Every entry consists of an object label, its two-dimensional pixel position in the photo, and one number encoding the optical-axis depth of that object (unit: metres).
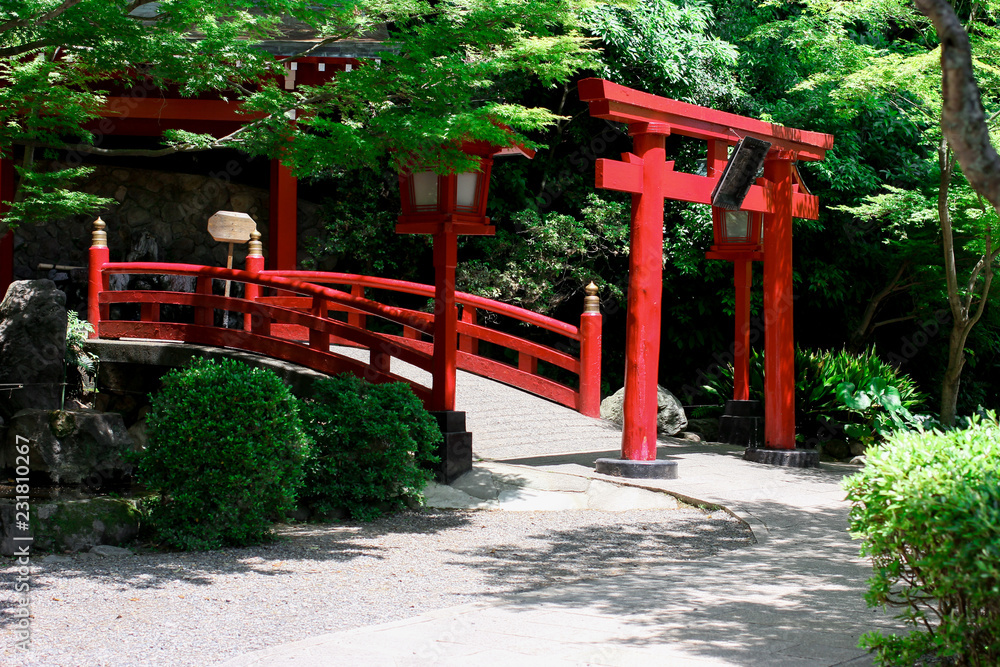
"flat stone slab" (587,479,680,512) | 7.63
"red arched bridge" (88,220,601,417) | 8.82
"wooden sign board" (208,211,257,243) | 13.38
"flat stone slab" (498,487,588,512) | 7.54
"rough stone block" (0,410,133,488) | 7.60
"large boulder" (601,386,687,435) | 11.62
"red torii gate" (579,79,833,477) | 8.13
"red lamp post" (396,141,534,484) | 7.97
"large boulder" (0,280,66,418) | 9.13
